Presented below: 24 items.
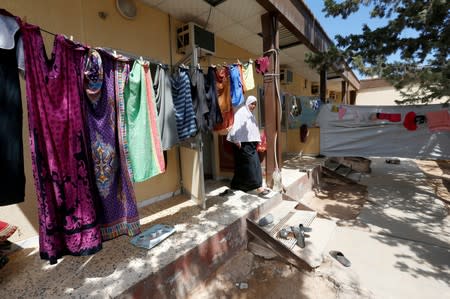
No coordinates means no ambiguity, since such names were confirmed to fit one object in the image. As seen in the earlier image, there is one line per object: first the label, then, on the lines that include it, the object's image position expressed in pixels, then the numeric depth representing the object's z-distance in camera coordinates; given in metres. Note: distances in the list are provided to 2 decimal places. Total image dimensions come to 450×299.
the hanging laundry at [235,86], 3.31
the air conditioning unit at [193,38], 3.69
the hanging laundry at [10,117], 1.51
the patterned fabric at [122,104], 2.08
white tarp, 5.21
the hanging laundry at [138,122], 2.21
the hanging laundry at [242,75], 3.37
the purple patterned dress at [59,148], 1.64
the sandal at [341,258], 2.58
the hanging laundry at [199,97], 2.91
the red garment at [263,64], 3.68
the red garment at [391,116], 5.43
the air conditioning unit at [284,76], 7.15
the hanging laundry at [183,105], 2.81
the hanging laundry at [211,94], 3.16
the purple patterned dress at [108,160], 1.94
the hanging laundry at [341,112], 5.95
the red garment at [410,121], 5.29
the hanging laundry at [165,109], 2.58
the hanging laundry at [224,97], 3.30
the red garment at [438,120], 4.99
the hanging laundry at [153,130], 2.32
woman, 3.62
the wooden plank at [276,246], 2.58
